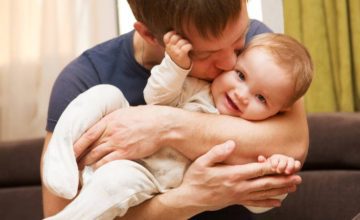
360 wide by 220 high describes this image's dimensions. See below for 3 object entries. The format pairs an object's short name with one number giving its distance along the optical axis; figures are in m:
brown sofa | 1.85
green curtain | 2.12
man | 1.35
